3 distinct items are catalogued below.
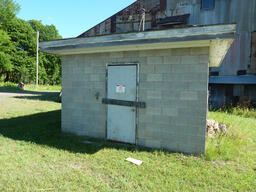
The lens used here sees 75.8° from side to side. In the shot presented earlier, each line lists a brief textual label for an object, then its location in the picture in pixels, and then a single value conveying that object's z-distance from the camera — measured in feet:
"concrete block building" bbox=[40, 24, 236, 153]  12.68
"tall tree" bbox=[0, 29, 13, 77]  90.68
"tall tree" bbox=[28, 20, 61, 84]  124.47
